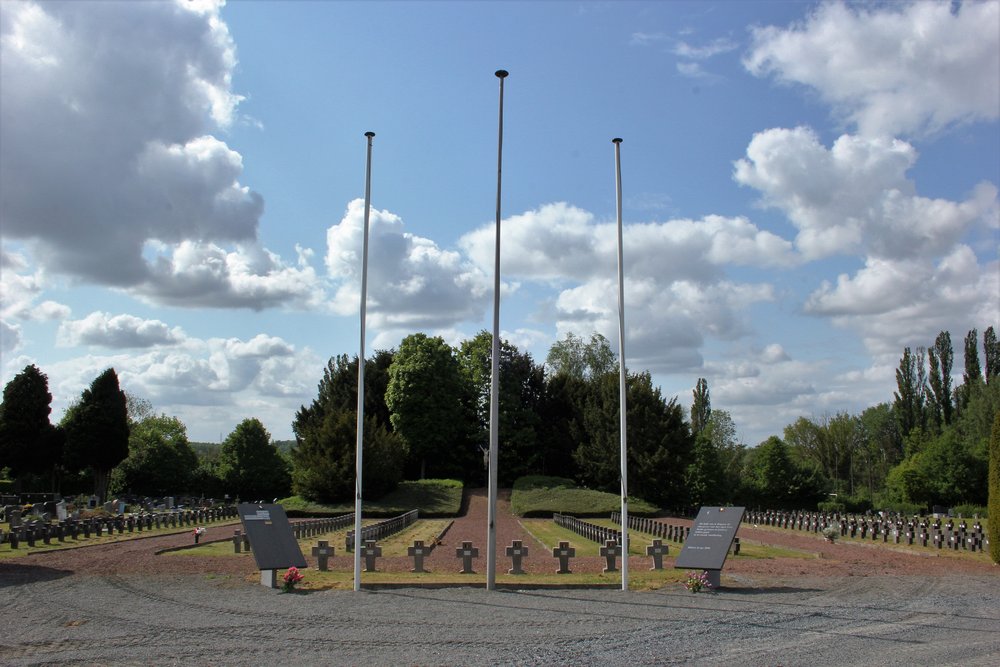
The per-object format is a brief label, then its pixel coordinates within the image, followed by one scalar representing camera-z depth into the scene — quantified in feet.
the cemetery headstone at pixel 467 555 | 55.67
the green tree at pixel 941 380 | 242.99
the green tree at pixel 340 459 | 146.30
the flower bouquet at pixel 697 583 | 48.16
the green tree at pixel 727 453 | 202.28
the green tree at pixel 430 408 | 198.59
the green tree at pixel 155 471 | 195.83
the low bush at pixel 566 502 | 151.12
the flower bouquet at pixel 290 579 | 46.98
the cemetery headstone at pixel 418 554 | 57.77
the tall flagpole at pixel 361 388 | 47.57
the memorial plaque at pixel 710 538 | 49.67
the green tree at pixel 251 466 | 192.13
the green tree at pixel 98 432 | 178.40
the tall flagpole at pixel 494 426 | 47.16
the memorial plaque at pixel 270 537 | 49.03
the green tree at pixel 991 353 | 253.03
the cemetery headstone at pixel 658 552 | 59.00
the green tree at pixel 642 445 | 168.55
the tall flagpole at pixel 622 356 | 48.55
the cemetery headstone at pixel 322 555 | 56.18
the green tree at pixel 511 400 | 206.59
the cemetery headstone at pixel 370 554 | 56.13
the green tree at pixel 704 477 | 194.27
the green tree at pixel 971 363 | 248.52
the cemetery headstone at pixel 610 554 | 56.90
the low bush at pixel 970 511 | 160.35
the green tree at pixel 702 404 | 293.02
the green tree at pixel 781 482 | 190.60
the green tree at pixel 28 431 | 177.47
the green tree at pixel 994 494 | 65.62
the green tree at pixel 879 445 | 259.72
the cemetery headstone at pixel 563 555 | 56.95
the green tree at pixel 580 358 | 260.83
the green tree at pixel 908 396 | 247.70
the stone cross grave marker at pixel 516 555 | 57.06
